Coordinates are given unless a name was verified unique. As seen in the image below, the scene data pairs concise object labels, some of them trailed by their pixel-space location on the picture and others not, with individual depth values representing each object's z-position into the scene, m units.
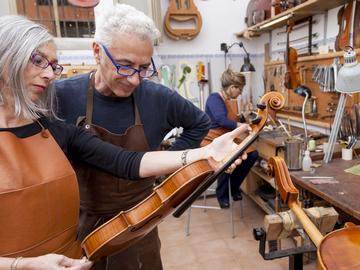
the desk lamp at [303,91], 2.67
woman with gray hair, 0.81
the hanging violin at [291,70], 2.99
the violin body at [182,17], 3.78
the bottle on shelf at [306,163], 2.00
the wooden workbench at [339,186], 1.47
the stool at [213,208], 2.89
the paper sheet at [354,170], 1.88
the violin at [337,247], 0.60
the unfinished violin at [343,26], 2.60
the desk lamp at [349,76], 1.71
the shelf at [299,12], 2.70
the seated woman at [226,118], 3.10
